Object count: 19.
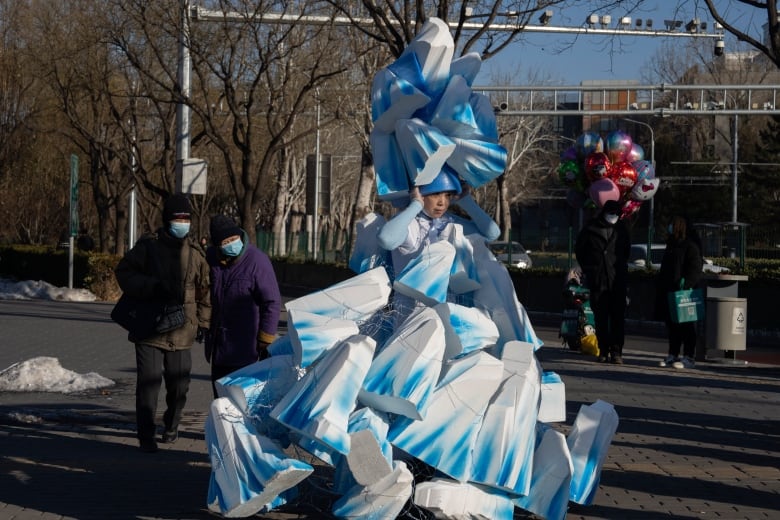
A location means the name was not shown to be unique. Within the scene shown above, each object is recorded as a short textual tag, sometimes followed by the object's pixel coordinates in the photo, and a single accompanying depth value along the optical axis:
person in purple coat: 8.21
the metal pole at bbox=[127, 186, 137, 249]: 39.35
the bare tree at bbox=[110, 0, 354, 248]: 23.95
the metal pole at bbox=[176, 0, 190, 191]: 23.59
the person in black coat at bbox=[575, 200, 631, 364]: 14.80
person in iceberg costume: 6.25
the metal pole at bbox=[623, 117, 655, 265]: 27.75
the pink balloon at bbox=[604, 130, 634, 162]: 21.97
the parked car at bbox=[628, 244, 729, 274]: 27.08
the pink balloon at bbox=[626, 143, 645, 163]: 21.98
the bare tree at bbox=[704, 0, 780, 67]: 10.37
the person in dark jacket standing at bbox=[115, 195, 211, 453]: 8.35
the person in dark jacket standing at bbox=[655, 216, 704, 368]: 14.75
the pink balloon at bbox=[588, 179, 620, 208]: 20.39
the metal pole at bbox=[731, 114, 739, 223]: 51.44
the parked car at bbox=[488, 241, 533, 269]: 31.33
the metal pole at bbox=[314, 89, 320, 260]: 26.20
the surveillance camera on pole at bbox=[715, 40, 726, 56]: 26.25
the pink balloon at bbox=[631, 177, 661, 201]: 21.23
